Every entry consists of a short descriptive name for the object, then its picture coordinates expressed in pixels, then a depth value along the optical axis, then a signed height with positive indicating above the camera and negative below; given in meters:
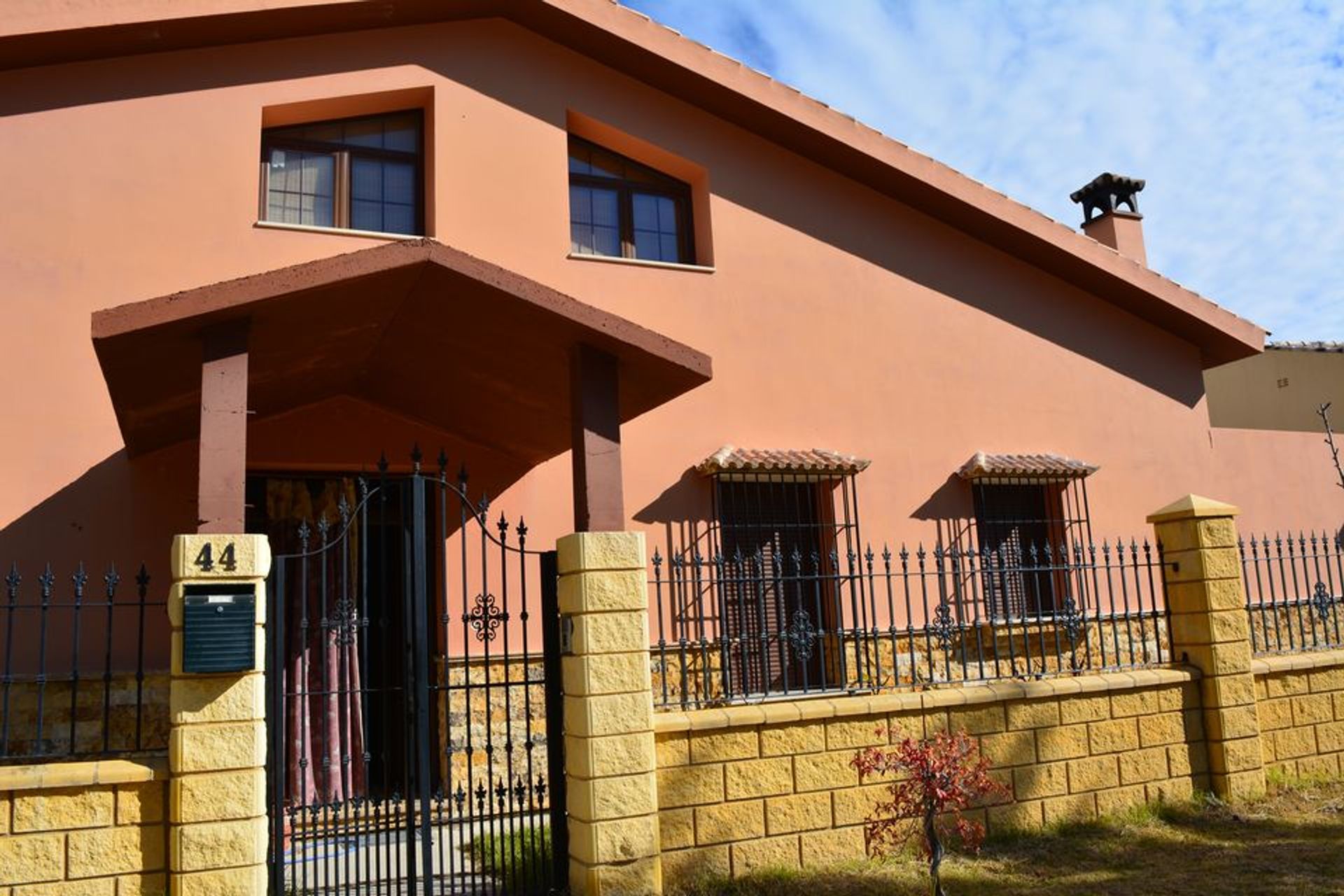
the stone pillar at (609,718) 5.66 -0.44
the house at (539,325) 6.16 +2.49
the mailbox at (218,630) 5.12 +0.12
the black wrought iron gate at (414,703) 5.56 -0.39
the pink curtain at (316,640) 8.04 +0.08
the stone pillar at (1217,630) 7.75 -0.19
